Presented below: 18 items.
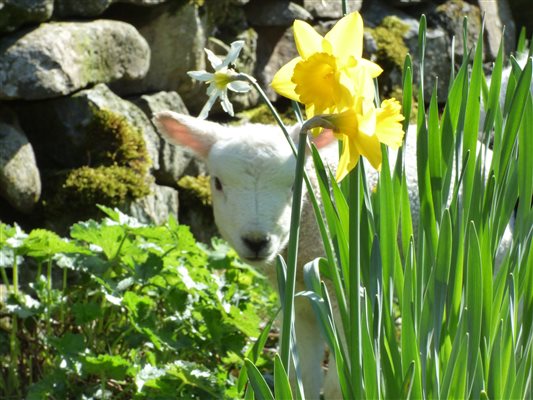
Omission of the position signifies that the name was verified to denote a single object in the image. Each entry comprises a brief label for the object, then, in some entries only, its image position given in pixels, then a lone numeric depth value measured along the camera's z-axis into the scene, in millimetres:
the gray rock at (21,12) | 8727
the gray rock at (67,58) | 8820
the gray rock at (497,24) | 15255
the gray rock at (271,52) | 12055
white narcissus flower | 3299
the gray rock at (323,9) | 12677
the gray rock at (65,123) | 9523
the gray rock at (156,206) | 9820
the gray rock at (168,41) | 10594
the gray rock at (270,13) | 12008
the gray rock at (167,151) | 10406
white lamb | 6840
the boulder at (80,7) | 9656
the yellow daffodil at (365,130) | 2693
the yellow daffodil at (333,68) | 2836
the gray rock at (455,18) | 14430
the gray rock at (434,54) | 13883
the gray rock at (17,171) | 8945
